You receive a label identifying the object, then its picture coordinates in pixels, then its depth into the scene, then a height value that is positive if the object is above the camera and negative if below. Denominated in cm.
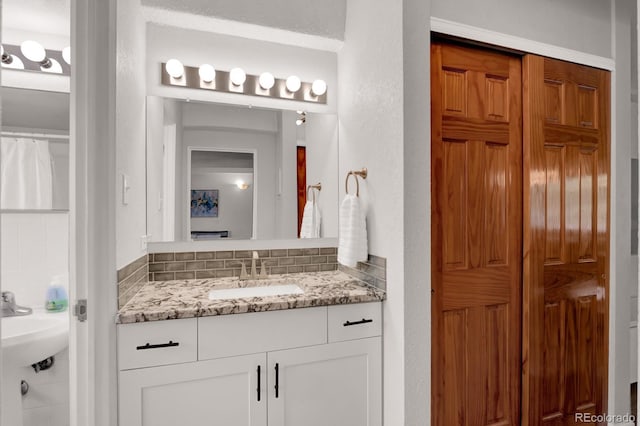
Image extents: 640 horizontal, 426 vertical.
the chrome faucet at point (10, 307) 158 -44
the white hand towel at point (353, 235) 185 -13
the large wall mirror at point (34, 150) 157 +28
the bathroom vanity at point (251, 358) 146 -66
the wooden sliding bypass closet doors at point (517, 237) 178 -15
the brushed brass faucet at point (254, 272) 205 -36
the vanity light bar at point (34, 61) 161 +71
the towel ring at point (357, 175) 196 +21
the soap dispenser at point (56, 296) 168 -40
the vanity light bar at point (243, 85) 206 +78
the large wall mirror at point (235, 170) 206 +26
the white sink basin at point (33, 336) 137 -51
